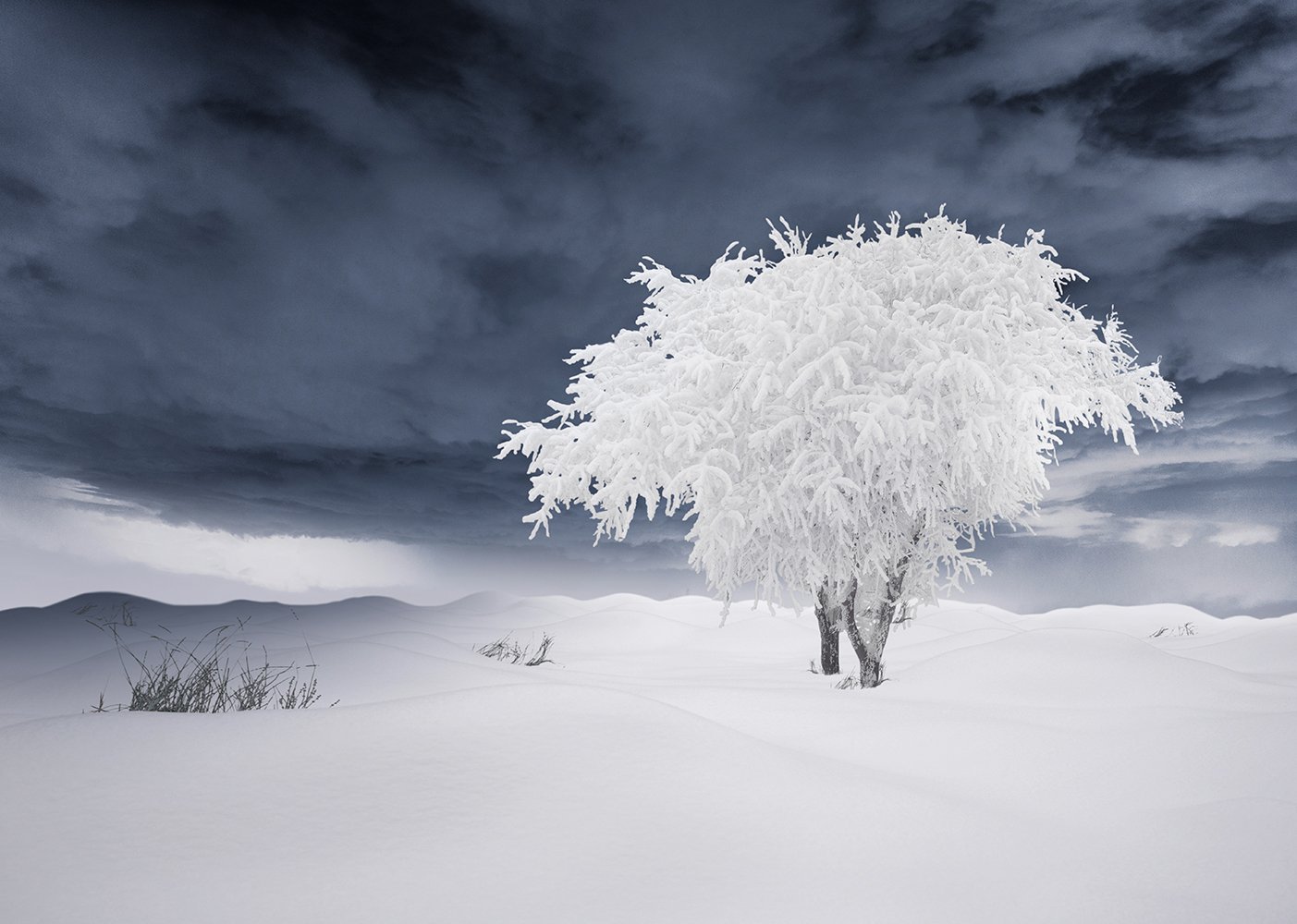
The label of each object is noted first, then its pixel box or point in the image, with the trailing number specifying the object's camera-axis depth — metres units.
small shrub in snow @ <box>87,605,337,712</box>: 6.43
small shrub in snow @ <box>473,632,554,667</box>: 14.24
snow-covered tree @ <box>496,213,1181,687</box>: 10.80
